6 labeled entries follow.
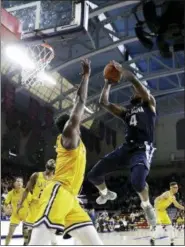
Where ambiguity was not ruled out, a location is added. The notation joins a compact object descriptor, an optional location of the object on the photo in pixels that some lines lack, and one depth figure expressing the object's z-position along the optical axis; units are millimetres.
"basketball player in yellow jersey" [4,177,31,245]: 6569
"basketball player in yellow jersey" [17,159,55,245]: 5451
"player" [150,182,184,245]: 7461
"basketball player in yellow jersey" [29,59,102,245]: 3012
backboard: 5443
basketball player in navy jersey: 3395
